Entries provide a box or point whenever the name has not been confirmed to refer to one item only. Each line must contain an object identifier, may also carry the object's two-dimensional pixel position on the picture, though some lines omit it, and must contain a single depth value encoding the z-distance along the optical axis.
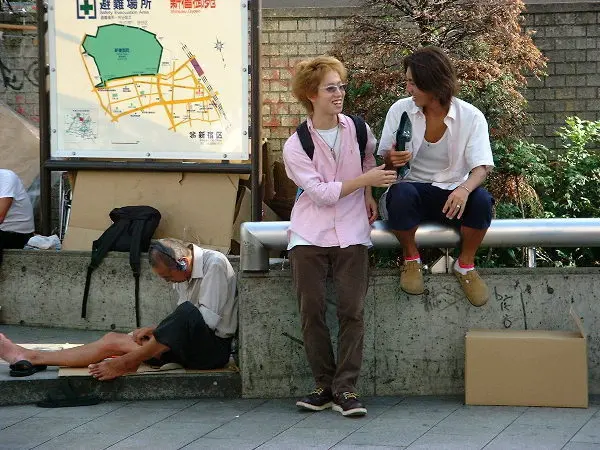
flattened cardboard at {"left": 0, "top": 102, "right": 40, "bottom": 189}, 17.82
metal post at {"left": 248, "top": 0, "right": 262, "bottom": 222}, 15.43
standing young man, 10.32
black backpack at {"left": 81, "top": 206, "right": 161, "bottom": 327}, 14.54
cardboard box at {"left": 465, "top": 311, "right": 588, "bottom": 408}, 10.17
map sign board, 15.67
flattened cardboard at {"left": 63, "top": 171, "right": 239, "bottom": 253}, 15.44
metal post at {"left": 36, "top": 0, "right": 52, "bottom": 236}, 16.09
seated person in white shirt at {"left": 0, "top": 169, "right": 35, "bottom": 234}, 15.59
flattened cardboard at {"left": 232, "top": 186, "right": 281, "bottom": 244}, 15.60
